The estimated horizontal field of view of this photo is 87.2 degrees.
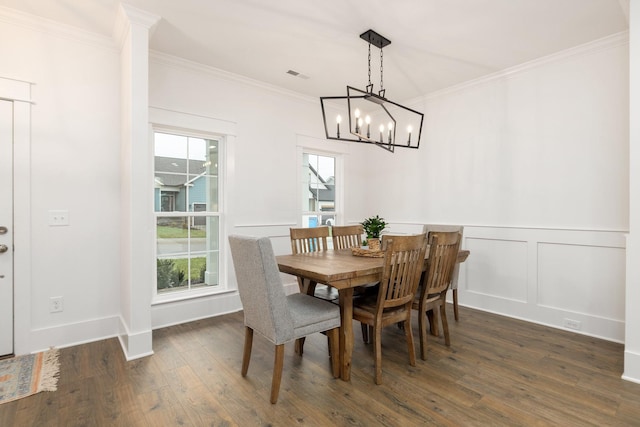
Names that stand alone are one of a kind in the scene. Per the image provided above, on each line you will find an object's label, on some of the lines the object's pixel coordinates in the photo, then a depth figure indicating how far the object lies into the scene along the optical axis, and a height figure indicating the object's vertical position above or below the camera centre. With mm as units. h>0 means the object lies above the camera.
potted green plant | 2998 -152
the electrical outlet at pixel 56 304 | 2787 -754
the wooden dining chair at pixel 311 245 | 2814 -312
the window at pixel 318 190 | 4652 +338
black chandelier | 4648 +1389
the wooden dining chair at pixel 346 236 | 3572 -252
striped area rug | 2127 -1114
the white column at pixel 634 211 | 2268 +10
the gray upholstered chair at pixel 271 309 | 1988 -629
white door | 2598 -100
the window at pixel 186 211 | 3410 +28
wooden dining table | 2119 -402
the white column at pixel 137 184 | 2600 +233
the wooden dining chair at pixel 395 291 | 2230 -545
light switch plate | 2779 -32
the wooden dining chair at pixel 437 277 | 2572 -515
